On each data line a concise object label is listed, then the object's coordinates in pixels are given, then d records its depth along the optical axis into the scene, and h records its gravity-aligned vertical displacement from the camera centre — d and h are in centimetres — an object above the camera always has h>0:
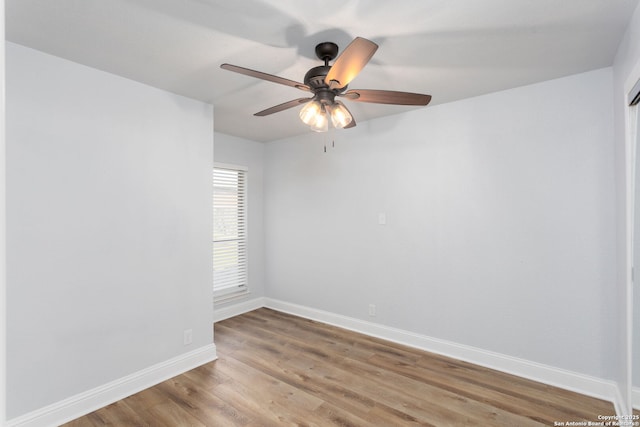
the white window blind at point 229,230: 404 -15
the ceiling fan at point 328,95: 167 +75
